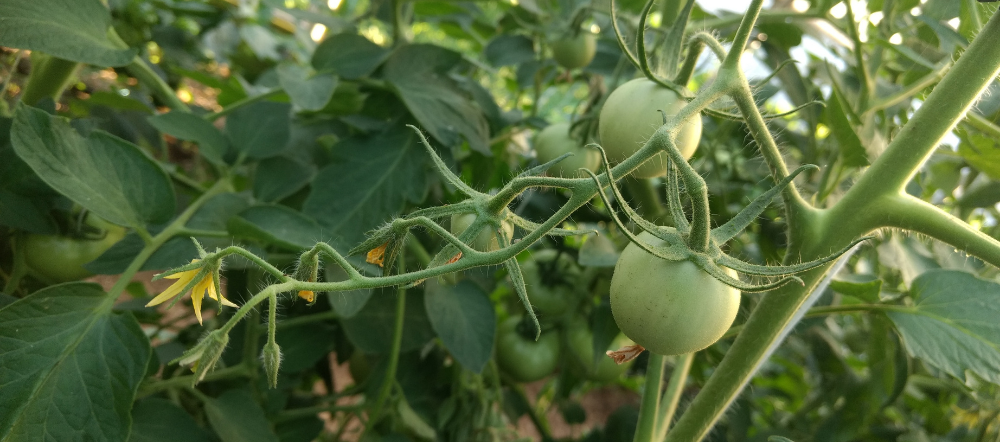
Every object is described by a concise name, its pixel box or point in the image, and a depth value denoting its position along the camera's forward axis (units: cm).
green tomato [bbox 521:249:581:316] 83
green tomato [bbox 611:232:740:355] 35
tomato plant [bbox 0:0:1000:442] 38
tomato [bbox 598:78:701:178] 43
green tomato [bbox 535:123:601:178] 64
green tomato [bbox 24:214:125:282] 60
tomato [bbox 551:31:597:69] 77
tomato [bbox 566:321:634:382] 79
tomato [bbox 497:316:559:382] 84
